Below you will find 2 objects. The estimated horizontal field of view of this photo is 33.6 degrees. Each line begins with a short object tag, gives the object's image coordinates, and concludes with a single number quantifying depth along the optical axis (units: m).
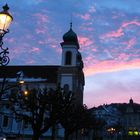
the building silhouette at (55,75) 49.10
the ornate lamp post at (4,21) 8.58
